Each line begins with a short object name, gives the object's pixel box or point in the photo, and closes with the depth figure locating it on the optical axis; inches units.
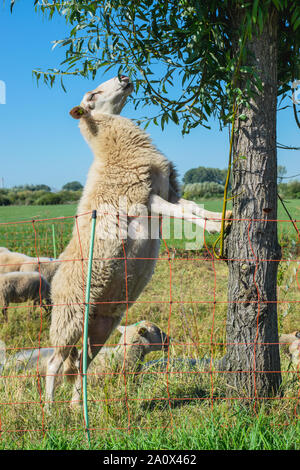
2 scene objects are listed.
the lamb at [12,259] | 257.0
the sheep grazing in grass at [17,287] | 219.1
